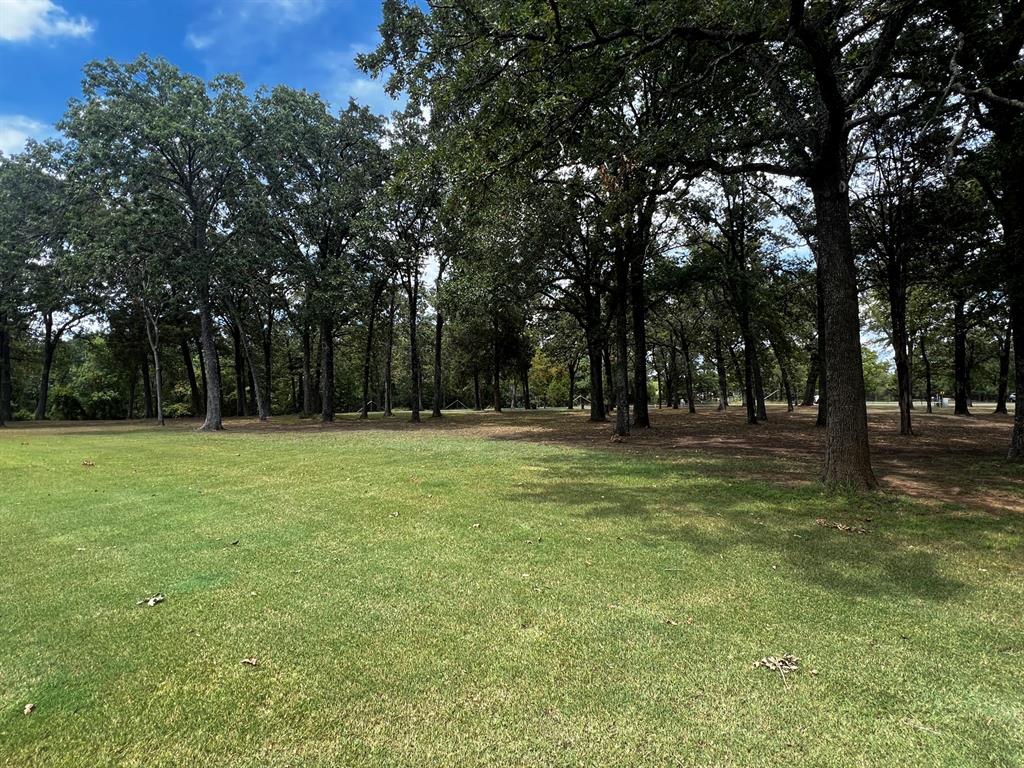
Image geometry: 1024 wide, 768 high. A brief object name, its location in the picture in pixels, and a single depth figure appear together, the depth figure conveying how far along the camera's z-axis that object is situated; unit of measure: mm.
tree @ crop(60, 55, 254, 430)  20703
